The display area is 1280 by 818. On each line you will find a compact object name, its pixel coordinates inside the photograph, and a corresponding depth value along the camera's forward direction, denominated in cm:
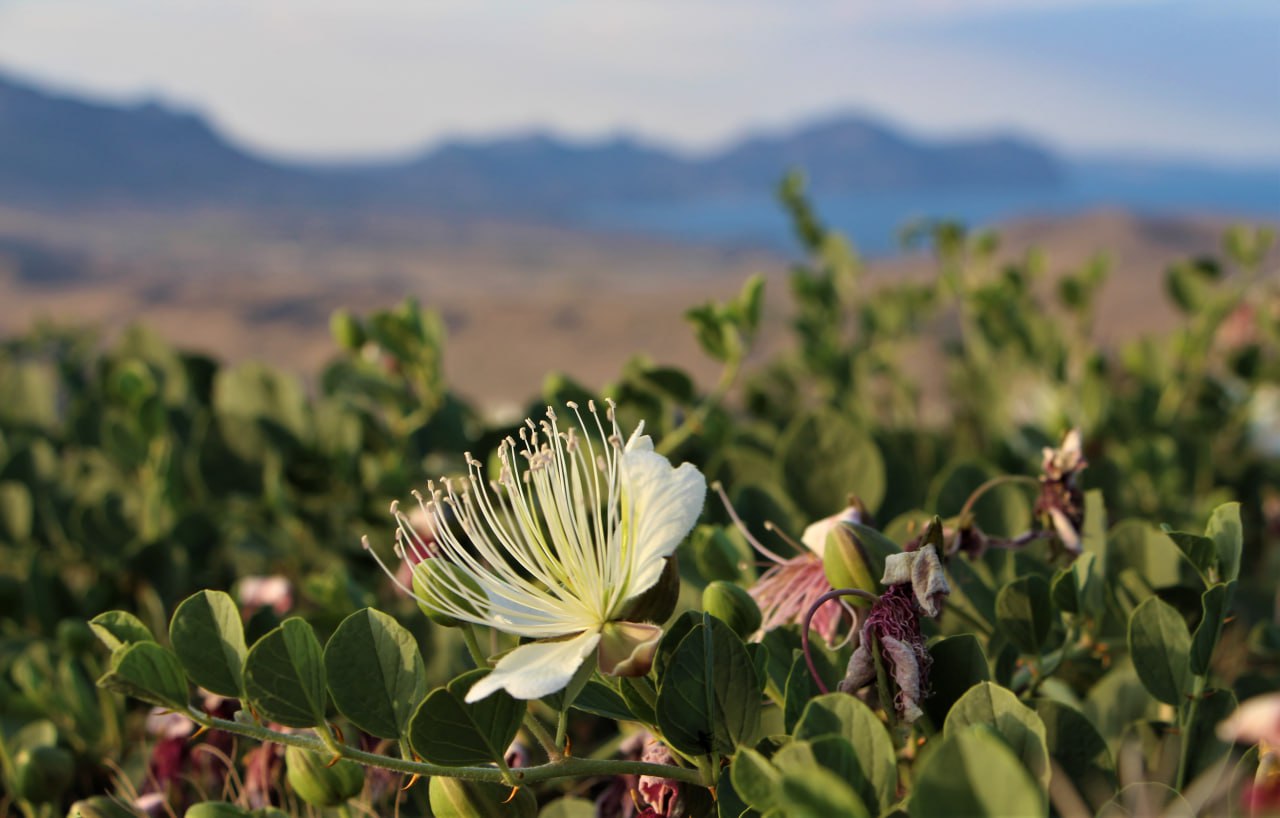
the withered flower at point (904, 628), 32
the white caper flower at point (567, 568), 31
